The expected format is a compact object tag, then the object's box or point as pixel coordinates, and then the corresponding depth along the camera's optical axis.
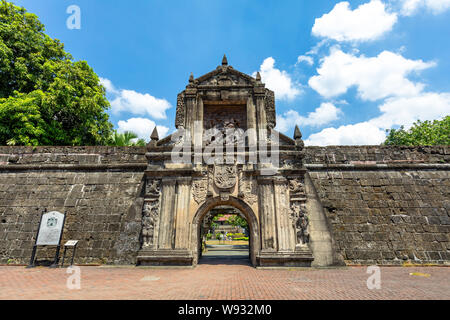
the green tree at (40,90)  14.48
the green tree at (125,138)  17.81
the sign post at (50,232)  9.13
